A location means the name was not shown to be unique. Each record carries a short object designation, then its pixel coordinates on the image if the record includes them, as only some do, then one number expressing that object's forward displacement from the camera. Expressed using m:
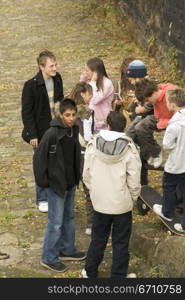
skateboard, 10.93
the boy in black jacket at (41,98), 11.64
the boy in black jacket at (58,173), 9.84
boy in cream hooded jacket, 9.24
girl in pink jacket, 12.11
